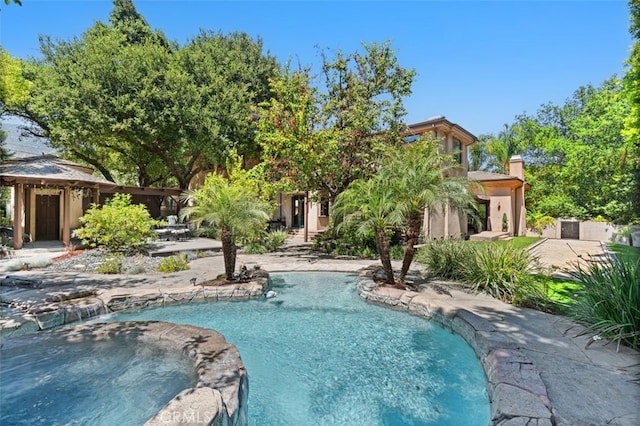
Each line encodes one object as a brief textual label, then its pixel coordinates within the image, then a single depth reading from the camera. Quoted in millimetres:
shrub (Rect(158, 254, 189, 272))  10862
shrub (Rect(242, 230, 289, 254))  15609
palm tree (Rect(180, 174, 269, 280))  8953
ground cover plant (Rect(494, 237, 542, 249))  18336
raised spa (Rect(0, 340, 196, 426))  3867
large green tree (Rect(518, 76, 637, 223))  22750
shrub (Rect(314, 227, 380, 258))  14864
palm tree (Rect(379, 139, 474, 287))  8422
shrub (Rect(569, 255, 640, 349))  4984
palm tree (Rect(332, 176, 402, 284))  8617
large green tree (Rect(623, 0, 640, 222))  10516
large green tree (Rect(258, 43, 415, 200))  14211
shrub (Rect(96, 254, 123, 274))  10555
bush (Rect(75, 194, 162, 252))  12922
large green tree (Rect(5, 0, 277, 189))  19266
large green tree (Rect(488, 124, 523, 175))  33562
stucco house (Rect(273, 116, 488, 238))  18688
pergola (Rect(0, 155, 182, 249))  13982
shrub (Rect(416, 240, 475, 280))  9865
